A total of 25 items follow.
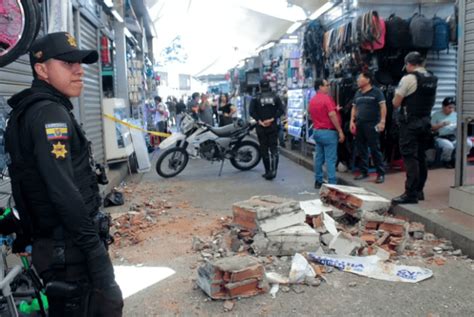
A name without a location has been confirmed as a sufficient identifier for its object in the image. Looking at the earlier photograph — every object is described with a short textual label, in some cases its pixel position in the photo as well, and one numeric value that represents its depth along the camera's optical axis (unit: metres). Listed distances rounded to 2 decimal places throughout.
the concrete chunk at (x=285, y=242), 4.77
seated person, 8.98
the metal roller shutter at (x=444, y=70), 10.04
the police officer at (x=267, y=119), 9.40
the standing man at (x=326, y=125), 7.93
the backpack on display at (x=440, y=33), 9.09
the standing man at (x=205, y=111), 15.42
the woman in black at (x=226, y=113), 14.57
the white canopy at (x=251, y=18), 18.56
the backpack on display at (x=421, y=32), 8.80
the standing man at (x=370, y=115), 8.04
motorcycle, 10.02
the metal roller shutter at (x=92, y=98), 8.26
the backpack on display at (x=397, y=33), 8.92
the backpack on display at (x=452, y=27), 9.03
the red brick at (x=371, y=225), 5.41
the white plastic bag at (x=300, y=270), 4.20
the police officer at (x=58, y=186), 2.16
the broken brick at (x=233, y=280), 3.88
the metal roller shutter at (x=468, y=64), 5.75
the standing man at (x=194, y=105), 16.03
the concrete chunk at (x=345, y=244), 4.76
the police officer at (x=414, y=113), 6.09
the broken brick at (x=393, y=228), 5.19
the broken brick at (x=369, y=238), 5.16
